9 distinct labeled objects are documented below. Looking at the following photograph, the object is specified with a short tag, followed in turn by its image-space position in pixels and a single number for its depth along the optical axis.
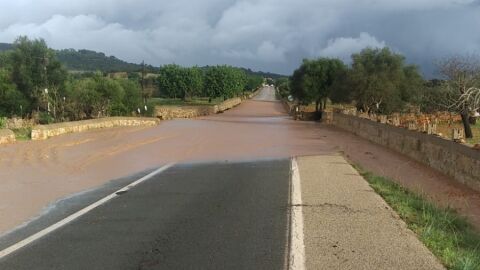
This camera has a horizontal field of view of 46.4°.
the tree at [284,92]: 146.10
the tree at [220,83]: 126.44
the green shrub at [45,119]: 42.14
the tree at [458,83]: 38.47
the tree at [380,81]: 49.44
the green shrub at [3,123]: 27.54
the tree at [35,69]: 60.69
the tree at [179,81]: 123.94
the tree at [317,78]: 68.31
